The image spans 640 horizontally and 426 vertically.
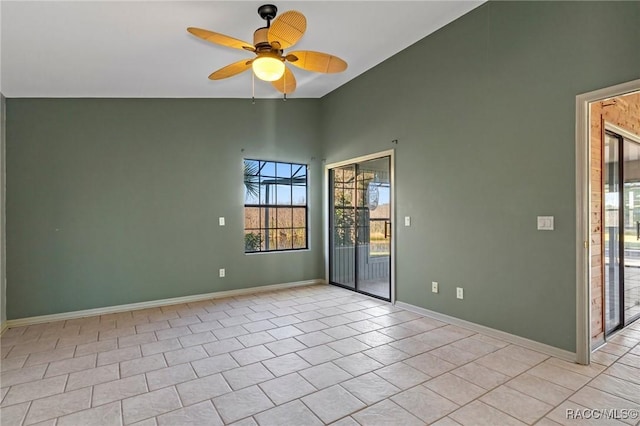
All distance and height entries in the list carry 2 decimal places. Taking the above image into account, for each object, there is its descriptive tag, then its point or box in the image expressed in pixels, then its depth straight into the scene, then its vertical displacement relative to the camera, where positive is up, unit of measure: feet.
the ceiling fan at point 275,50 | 7.68 +4.29
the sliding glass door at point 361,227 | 15.60 -0.76
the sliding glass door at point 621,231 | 10.80 -0.69
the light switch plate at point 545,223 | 9.59 -0.35
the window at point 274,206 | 17.63 +0.37
